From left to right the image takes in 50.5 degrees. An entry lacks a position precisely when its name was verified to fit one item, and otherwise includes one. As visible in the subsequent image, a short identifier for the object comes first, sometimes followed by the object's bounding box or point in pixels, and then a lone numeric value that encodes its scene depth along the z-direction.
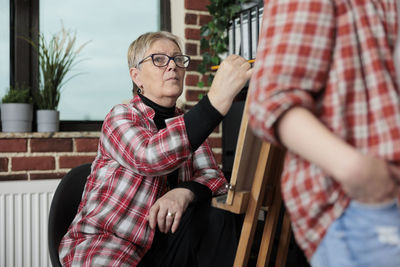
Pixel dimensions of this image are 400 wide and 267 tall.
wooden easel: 1.04
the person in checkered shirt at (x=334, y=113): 0.61
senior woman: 1.13
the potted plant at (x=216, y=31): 2.20
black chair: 1.30
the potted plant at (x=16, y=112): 2.01
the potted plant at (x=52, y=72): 2.10
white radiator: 1.91
